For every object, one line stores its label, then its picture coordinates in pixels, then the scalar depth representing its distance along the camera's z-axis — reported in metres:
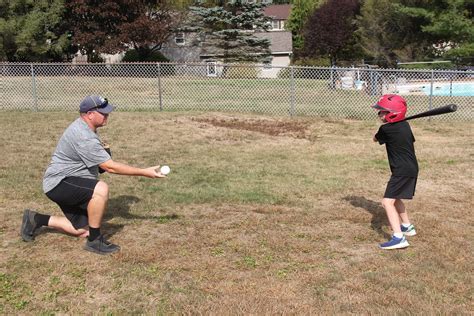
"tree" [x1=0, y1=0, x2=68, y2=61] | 28.67
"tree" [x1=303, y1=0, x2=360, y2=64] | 39.47
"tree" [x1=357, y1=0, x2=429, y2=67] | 33.38
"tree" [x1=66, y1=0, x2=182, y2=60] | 30.34
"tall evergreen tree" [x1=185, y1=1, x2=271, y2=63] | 34.06
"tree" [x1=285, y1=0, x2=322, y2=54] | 52.16
